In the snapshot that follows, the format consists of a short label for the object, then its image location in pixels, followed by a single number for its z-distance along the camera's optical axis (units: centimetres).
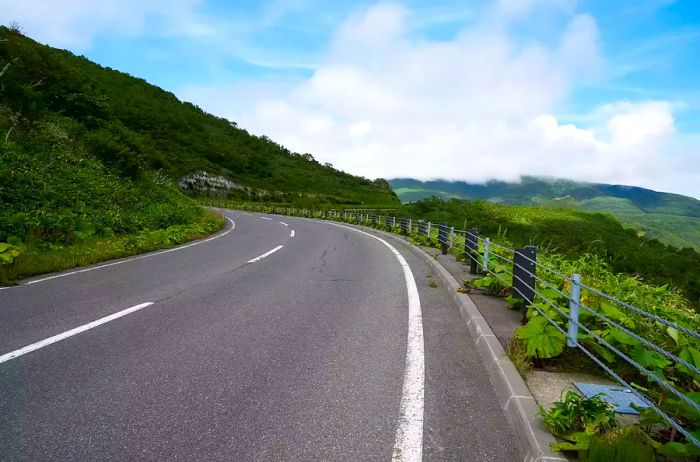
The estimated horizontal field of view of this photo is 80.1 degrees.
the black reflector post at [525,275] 539
